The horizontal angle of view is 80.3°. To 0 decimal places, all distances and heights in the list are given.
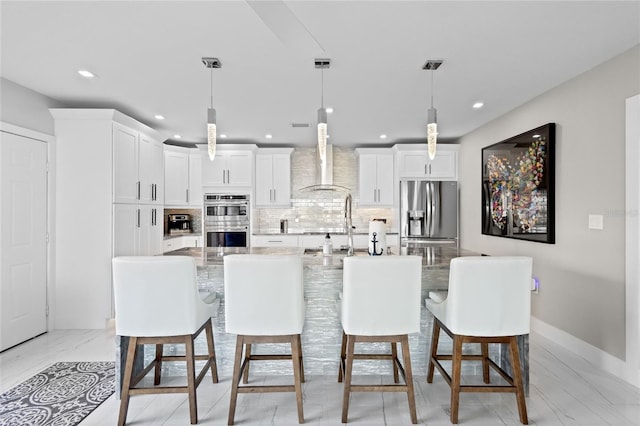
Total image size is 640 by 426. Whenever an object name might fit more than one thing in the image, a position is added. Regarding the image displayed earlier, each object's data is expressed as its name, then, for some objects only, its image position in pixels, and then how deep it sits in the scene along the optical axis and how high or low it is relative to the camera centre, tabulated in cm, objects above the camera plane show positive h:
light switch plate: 303 -7
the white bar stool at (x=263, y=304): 222 -54
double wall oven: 599 -11
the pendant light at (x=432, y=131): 274 +59
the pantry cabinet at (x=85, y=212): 398 +1
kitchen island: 288 -93
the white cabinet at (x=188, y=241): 608 -46
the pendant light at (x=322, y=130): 272 +59
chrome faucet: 305 -22
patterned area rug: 230 -123
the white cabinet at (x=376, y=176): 617 +60
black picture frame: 363 +28
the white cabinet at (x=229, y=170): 612 +70
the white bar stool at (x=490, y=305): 222 -55
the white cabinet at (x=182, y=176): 611 +60
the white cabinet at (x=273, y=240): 605 -43
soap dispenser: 309 -29
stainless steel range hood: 627 +65
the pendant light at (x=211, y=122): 281 +67
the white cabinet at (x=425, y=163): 600 +79
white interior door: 337 -23
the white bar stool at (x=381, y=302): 224 -53
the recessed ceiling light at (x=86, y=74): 317 +119
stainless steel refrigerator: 586 -1
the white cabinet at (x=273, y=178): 625 +58
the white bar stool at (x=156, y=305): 221 -54
